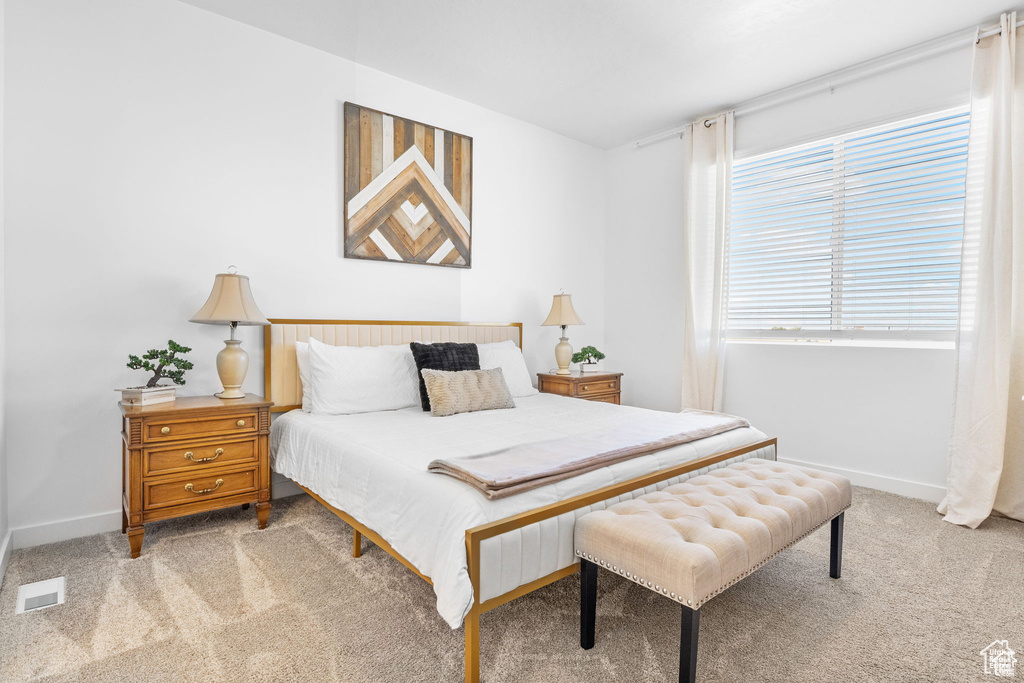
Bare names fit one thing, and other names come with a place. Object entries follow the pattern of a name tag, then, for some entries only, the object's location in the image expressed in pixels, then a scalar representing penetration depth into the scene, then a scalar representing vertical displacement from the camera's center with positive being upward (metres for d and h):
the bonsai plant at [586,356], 4.32 -0.25
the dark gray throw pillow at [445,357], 3.13 -0.20
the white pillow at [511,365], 3.54 -0.27
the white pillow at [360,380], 2.86 -0.33
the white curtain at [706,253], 4.04 +0.63
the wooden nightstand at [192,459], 2.29 -0.66
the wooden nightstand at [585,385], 4.04 -0.48
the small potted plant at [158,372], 2.43 -0.26
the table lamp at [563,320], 4.23 +0.06
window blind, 3.13 +0.67
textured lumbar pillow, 2.83 -0.38
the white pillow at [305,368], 2.96 -0.27
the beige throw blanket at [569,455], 1.62 -0.49
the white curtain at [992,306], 2.75 +0.16
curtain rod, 2.99 +1.74
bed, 1.46 -0.58
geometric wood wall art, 3.39 +0.96
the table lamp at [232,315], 2.57 +0.03
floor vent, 1.89 -1.07
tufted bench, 1.38 -0.62
